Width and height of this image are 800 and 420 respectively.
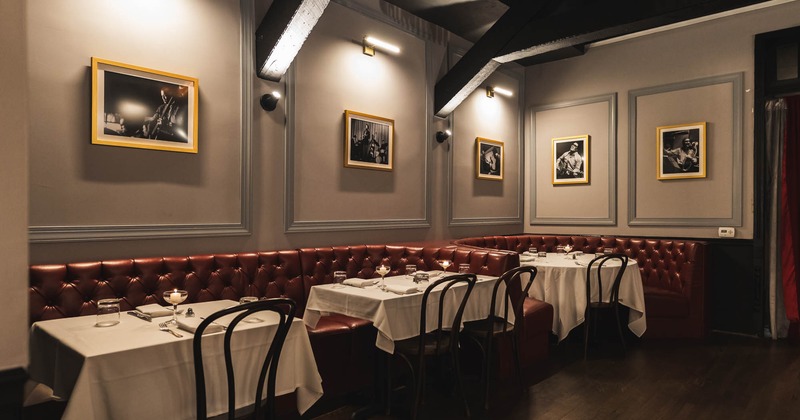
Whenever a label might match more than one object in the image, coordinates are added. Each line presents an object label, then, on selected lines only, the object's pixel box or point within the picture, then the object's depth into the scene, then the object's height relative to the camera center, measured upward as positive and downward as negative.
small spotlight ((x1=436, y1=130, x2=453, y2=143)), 5.81 +0.88
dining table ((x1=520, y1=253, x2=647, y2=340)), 4.35 -0.74
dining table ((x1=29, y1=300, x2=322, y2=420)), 1.78 -0.64
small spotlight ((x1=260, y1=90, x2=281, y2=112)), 4.12 +0.91
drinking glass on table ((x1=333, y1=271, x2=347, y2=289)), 3.46 -0.49
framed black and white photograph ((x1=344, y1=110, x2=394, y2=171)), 4.83 +0.69
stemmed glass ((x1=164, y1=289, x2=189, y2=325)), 2.34 -0.42
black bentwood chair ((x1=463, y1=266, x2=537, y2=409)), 3.30 -0.85
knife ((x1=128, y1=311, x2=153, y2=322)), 2.37 -0.53
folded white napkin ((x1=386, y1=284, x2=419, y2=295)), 3.13 -0.52
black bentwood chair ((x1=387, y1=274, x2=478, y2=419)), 2.95 -0.85
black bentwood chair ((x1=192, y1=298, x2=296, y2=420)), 1.90 -0.61
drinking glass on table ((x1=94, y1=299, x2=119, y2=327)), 2.25 -0.48
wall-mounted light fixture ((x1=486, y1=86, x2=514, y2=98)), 6.54 +1.62
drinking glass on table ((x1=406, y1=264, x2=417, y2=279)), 3.76 -0.47
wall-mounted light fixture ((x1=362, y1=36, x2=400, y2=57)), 4.98 +1.71
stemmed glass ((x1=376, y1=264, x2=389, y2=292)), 3.47 -0.44
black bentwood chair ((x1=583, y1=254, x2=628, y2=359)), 4.30 -0.80
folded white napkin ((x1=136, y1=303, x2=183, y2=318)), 2.47 -0.53
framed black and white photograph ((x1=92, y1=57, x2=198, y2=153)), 3.25 +0.71
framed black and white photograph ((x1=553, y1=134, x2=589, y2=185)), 6.62 +0.68
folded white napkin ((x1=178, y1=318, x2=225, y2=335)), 2.10 -0.52
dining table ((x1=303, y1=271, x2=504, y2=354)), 2.97 -0.63
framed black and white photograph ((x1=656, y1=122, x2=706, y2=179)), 5.64 +0.69
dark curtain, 5.04 -0.01
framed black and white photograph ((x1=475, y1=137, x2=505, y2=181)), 6.39 +0.67
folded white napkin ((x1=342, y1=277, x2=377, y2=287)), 3.46 -0.53
